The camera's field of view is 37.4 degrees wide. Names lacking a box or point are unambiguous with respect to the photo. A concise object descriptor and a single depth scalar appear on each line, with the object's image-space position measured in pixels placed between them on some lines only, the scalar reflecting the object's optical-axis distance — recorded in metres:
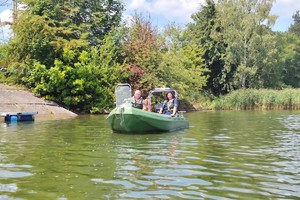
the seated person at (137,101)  14.92
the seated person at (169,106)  15.71
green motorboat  13.62
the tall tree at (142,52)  30.86
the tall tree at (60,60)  27.42
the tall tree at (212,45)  44.25
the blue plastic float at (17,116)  19.92
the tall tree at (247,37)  41.97
